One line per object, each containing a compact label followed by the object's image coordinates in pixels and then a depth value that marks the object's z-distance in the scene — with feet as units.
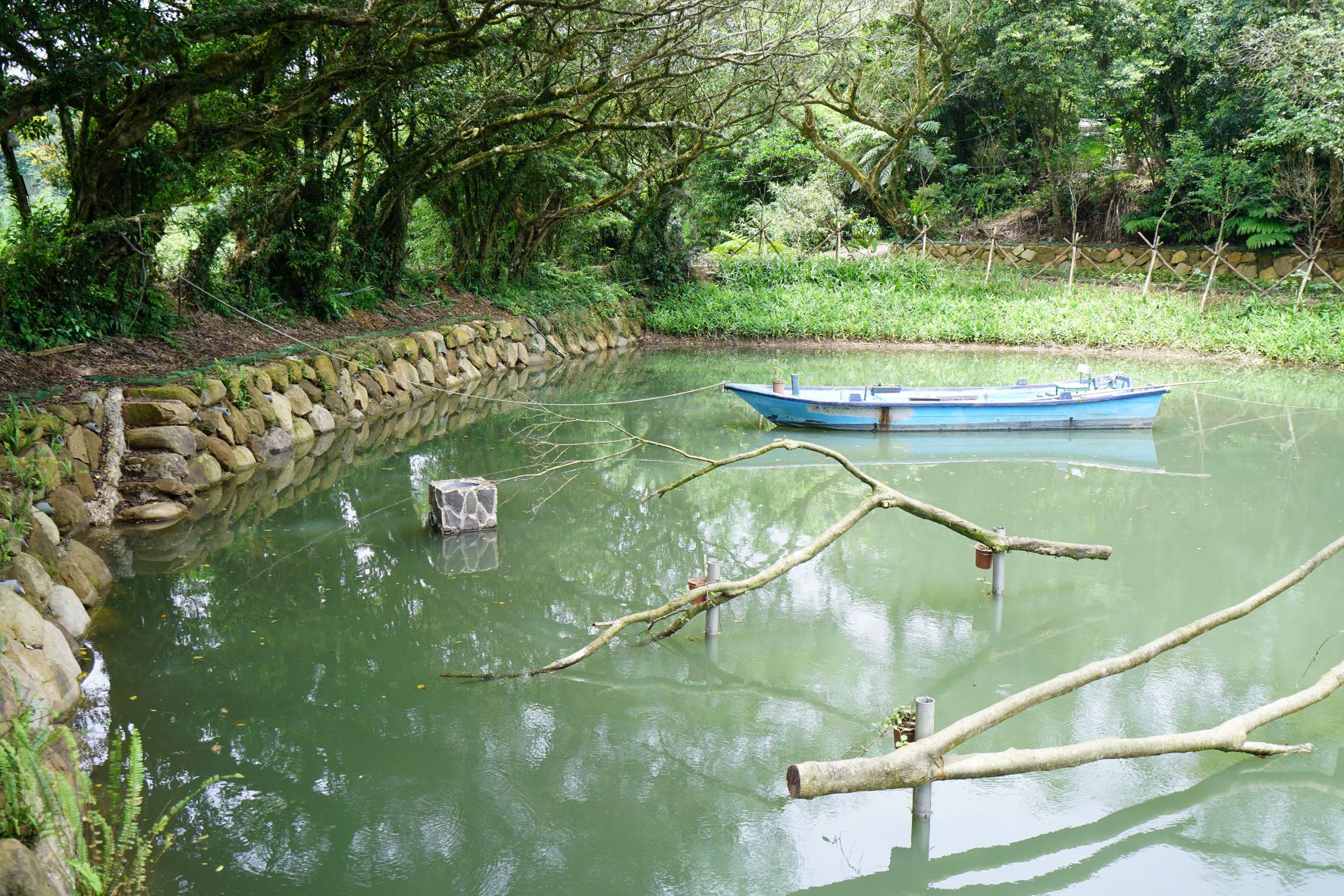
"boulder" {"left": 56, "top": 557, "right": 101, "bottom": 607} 19.26
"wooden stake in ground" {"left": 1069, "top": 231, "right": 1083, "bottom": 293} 66.95
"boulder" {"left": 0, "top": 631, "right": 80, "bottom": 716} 13.85
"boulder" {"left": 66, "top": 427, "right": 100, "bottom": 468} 23.58
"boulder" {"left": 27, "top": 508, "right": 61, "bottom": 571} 18.47
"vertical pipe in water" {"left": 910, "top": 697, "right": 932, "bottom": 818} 12.78
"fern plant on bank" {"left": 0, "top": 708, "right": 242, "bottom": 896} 9.77
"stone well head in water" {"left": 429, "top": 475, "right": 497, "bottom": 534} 24.49
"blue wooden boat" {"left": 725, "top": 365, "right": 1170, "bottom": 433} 36.76
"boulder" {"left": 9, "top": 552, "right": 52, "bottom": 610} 17.02
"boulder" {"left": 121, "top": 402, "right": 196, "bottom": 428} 26.16
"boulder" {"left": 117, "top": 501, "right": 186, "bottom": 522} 24.81
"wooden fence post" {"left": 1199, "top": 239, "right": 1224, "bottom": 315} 58.60
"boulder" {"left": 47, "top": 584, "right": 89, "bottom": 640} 17.75
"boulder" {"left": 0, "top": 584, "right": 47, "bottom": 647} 14.70
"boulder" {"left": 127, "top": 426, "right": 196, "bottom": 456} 25.98
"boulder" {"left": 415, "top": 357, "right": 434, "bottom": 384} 44.37
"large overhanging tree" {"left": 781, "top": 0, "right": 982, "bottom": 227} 67.72
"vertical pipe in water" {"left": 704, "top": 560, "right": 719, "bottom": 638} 18.85
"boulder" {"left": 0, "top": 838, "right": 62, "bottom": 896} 8.95
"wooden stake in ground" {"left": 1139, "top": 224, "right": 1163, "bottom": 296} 63.93
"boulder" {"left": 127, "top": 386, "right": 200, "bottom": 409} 26.78
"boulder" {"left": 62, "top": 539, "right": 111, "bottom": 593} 20.34
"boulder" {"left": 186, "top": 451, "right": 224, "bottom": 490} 27.12
